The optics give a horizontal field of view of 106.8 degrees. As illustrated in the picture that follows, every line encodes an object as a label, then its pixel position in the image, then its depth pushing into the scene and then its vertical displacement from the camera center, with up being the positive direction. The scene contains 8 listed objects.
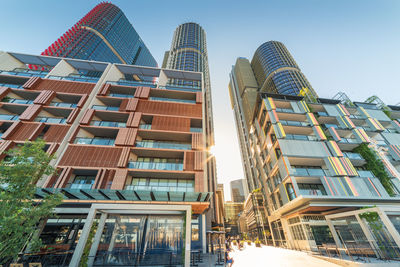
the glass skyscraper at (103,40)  55.91 +77.53
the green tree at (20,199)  7.52 +1.86
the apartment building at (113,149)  12.23 +9.37
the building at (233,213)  95.31 +11.58
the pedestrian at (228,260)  9.78 -1.43
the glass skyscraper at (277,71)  57.03 +60.91
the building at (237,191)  123.99 +32.07
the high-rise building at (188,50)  60.19 +68.92
